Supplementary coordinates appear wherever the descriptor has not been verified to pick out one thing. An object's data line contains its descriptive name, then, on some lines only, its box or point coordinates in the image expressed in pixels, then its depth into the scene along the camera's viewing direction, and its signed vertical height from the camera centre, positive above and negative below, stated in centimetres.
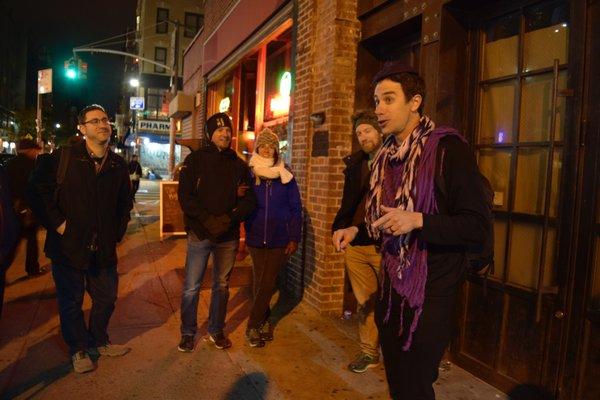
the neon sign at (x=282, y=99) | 742 +115
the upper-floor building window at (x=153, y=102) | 4741 +600
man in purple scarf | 188 -19
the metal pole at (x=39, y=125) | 2253 +155
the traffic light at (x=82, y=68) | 2282 +439
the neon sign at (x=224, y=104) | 1088 +146
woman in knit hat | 439 -47
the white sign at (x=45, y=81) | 2089 +334
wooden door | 318 -2
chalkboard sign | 934 -88
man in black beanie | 414 -39
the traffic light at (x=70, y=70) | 2184 +402
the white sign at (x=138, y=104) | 4009 +490
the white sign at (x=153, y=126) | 3962 +315
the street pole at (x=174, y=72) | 1700 +327
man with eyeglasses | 373 -47
